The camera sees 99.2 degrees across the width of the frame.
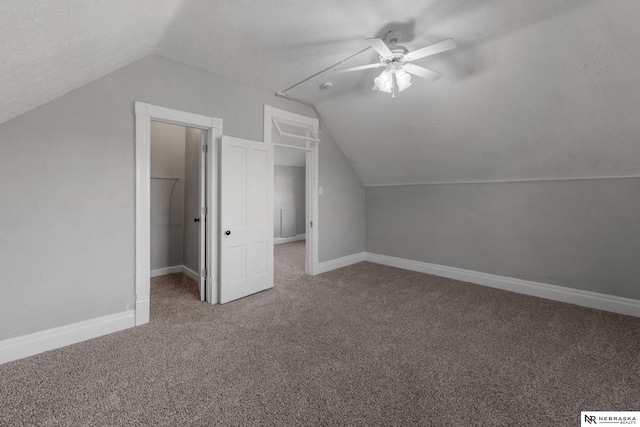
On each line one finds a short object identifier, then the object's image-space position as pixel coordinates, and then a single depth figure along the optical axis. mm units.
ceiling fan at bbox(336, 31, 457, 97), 2096
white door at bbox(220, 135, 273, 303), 3191
